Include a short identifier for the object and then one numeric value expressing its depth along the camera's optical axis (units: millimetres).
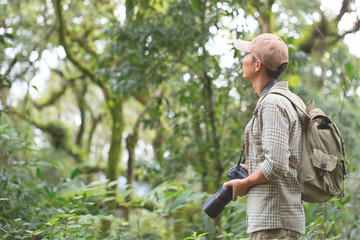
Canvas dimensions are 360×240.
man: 4030
